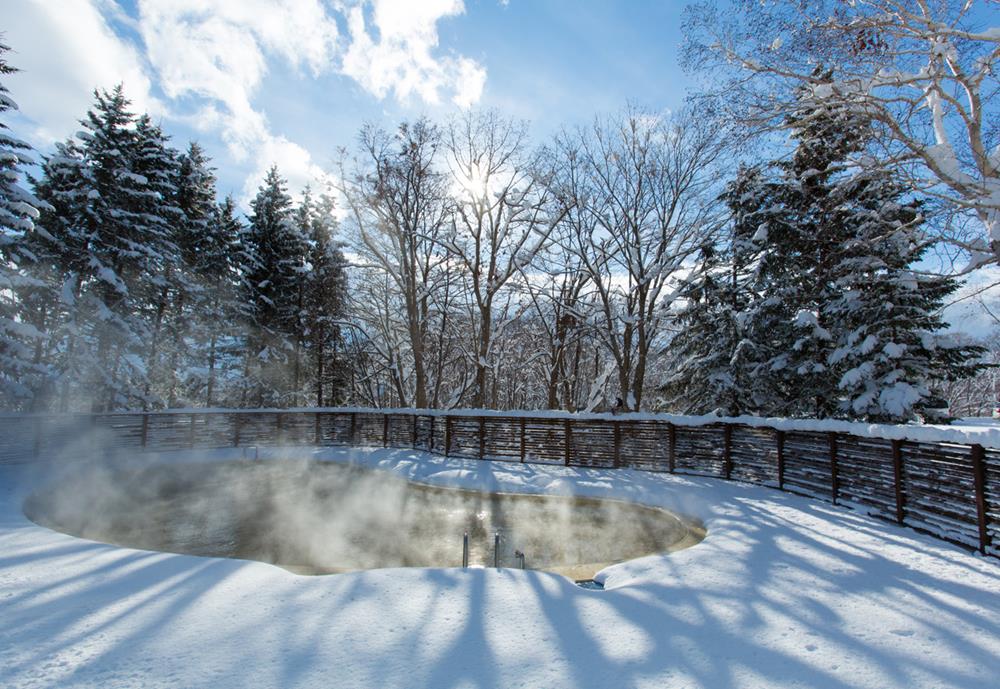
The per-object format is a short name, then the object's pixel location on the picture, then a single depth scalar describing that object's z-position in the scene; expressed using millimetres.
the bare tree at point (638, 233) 20000
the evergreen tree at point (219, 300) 24359
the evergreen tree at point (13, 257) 13055
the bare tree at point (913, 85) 7238
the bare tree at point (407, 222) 22281
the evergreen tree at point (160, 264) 20172
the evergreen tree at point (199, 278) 23594
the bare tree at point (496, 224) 22109
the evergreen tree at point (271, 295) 25062
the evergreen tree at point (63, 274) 17922
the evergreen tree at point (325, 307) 26500
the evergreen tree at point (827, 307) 12062
